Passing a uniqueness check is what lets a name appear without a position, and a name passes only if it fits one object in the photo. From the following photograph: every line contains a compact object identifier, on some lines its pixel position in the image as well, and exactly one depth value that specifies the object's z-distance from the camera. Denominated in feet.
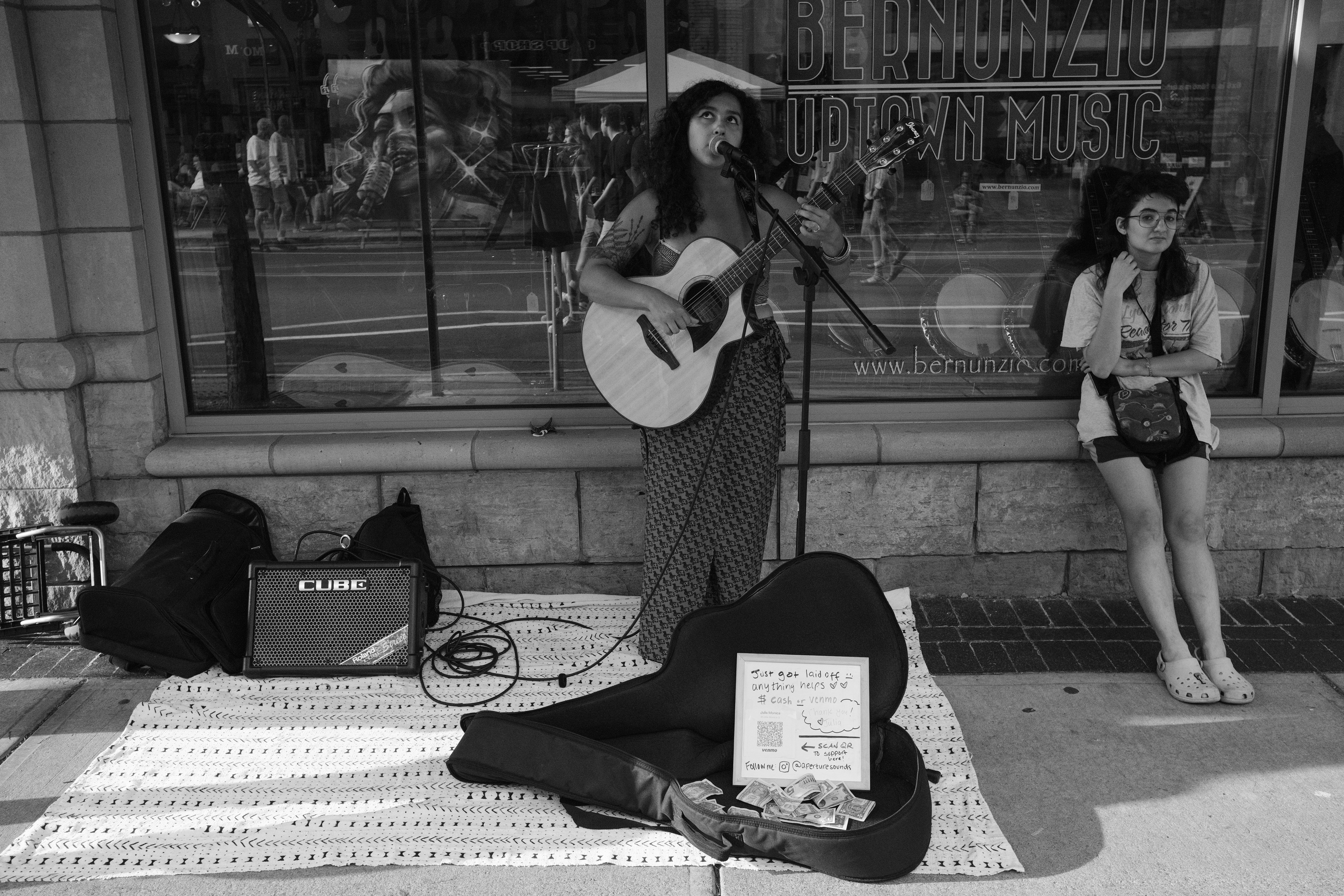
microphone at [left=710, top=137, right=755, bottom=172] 10.31
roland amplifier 12.53
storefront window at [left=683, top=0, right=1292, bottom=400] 14.21
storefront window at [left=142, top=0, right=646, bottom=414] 14.26
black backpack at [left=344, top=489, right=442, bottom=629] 13.20
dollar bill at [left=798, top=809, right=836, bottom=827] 9.11
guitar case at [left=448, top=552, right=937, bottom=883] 9.78
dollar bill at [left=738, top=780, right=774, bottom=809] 9.43
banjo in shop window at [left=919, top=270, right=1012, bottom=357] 15.03
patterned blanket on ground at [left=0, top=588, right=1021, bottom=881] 9.39
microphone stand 9.73
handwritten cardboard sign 9.70
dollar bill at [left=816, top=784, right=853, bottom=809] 9.30
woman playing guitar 11.58
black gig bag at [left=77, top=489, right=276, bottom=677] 12.18
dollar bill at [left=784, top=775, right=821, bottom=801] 9.45
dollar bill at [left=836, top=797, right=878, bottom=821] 9.15
